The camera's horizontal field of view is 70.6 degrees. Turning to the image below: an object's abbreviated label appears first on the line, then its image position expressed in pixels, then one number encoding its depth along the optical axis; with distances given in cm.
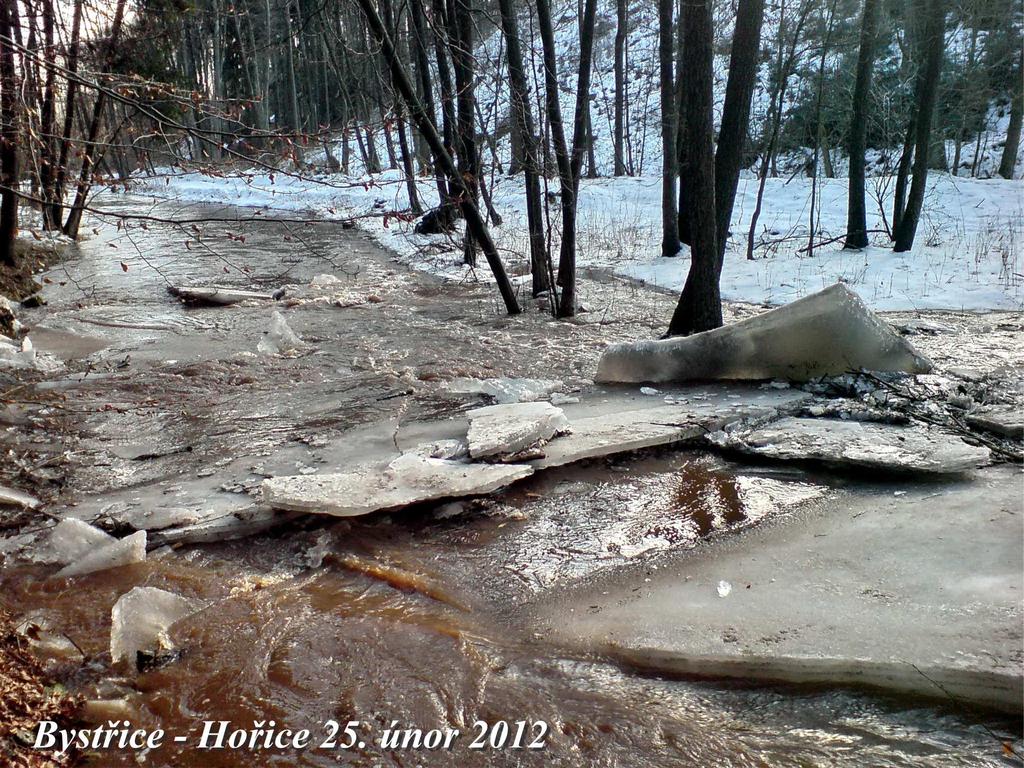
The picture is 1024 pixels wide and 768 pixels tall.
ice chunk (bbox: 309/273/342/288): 1265
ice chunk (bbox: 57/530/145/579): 374
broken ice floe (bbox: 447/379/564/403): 631
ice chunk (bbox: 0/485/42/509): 438
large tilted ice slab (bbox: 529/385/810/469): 492
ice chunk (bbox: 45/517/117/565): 380
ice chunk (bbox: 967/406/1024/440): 468
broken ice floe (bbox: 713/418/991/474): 426
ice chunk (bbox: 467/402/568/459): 476
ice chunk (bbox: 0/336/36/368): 733
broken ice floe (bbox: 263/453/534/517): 413
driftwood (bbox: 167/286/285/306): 1102
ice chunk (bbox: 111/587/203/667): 308
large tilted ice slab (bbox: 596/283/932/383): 595
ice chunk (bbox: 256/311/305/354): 822
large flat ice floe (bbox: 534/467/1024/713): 277
